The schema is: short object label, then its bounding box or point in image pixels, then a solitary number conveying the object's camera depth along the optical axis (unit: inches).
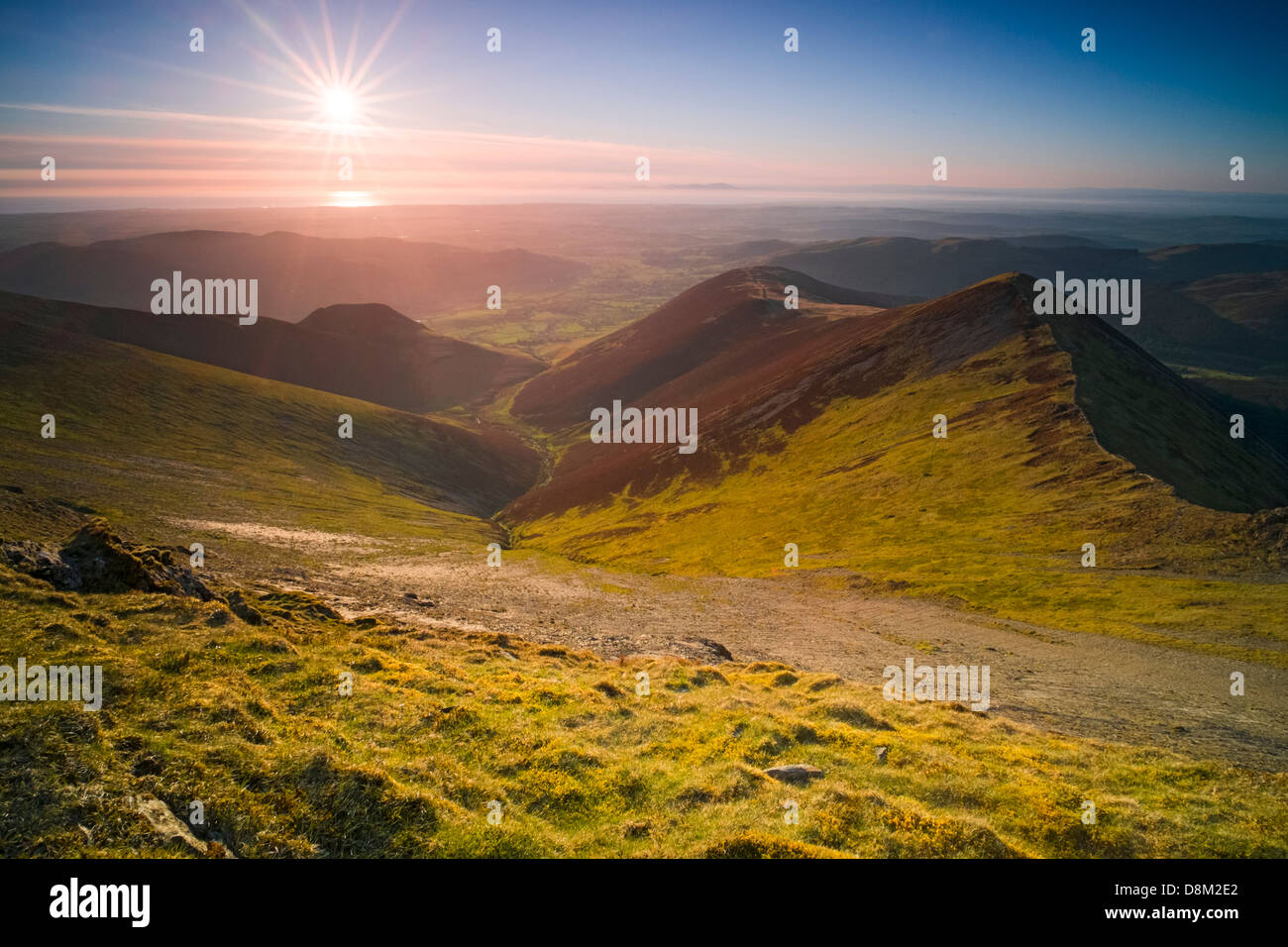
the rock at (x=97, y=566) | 1096.2
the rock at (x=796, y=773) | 818.8
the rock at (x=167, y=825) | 514.3
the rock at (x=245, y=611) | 1206.0
